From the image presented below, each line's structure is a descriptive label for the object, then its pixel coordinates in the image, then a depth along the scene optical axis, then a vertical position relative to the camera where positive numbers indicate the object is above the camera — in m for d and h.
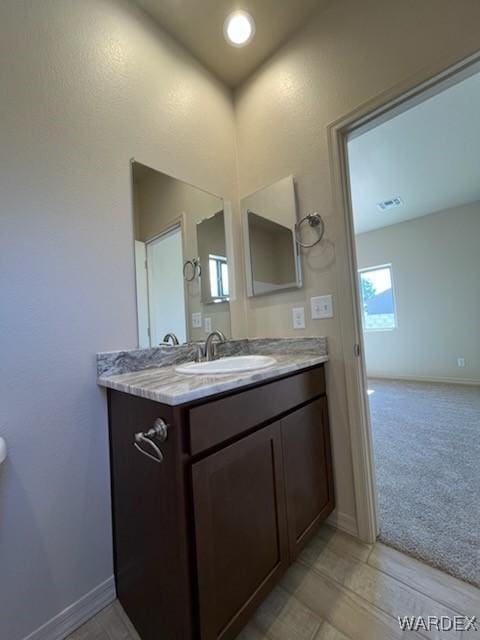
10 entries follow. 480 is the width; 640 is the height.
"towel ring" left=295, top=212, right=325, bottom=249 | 1.45 +0.55
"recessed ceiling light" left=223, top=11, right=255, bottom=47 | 1.45 +1.66
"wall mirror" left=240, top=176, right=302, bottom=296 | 1.57 +0.55
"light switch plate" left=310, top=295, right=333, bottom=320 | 1.42 +0.09
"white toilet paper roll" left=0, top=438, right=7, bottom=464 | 0.78 -0.31
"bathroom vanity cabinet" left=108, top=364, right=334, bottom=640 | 0.74 -0.57
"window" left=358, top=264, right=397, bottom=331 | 4.88 +0.41
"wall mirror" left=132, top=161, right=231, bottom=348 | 1.33 +0.42
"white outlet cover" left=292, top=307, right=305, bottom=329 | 1.53 +0.05
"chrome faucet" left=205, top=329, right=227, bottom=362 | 1.45 -0.08
